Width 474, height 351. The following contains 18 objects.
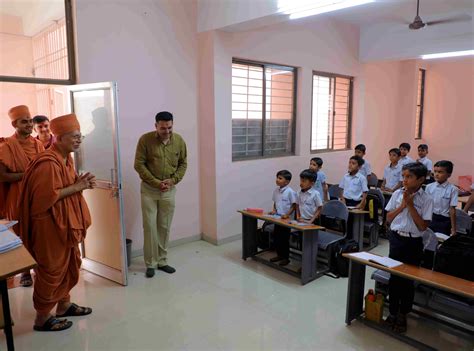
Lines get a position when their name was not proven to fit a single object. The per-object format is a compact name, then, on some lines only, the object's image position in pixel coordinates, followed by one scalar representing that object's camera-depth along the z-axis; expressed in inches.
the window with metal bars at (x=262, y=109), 193.9
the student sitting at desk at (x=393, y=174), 216.5
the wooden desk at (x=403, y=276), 87.2
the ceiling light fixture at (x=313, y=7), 123.4
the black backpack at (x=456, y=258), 93.5
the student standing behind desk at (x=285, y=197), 156.6
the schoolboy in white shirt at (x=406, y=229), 100.9
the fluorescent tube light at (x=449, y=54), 207.9
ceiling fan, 172.2
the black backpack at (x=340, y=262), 145.1
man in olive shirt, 141.6
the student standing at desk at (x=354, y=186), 178.7
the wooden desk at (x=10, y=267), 68.8
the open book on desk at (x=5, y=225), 83.2
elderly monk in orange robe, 98.3
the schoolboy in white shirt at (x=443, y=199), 145.6
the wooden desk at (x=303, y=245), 136.3
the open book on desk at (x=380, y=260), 98.7
